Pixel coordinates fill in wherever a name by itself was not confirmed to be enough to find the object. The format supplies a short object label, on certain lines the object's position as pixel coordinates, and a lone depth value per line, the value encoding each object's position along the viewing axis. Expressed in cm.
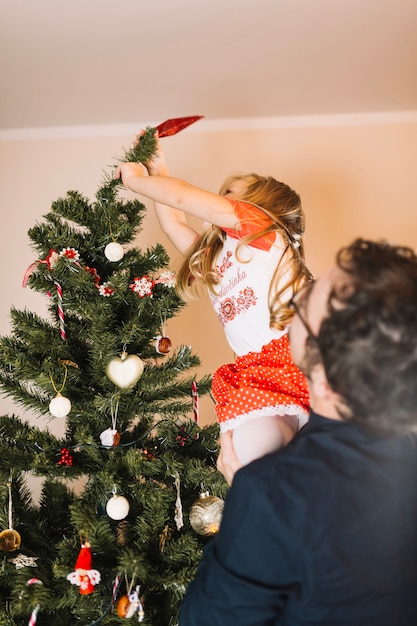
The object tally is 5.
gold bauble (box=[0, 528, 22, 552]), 108
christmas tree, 105
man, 65
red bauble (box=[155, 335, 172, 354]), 122
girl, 105
